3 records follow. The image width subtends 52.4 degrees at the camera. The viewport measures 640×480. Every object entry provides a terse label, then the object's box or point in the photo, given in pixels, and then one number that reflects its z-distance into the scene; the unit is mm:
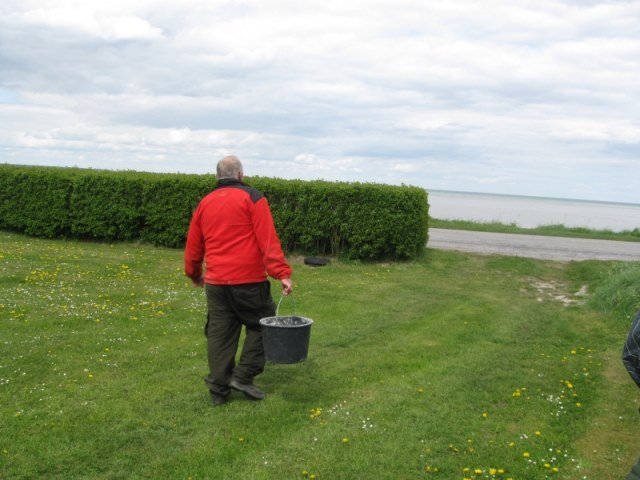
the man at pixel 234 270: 5684
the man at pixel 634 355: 3385
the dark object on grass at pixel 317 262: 14251
